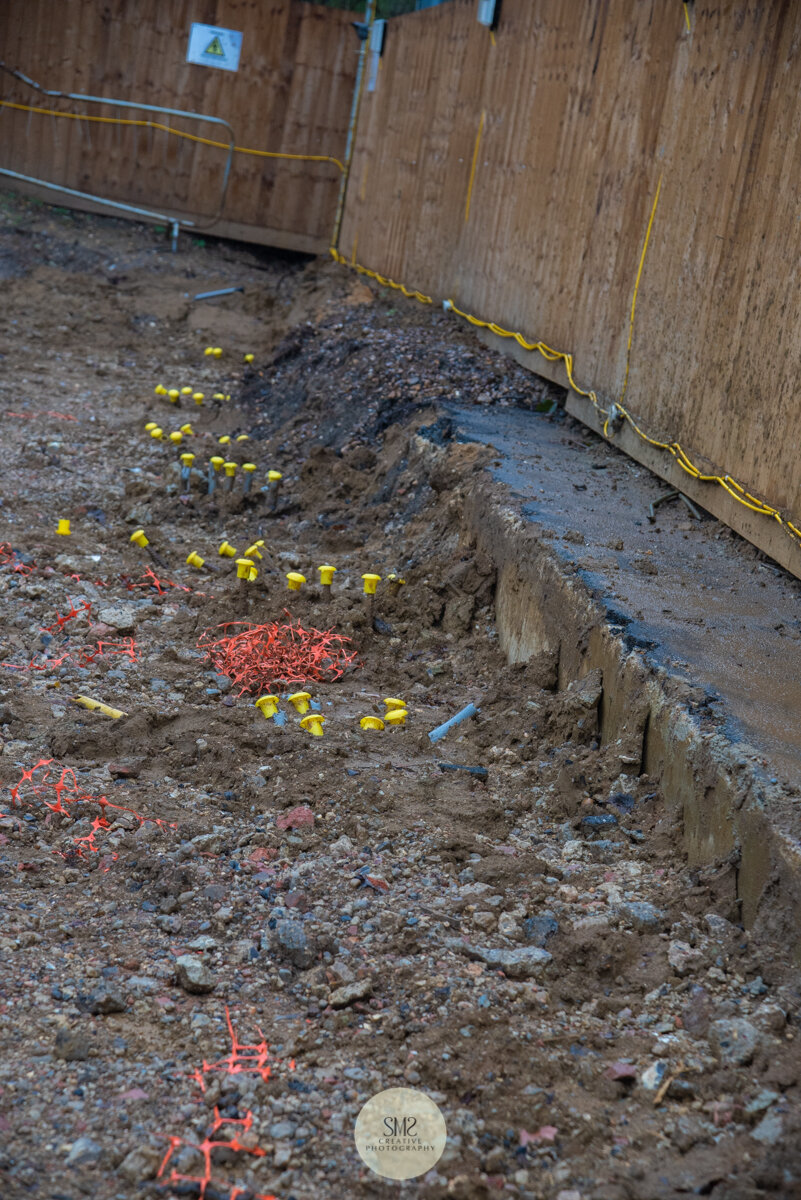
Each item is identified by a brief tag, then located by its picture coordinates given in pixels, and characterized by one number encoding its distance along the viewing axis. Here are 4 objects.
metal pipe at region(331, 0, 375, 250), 11.59
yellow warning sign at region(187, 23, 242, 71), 11.68
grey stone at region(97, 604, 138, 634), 4.54
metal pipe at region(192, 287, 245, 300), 10.73
